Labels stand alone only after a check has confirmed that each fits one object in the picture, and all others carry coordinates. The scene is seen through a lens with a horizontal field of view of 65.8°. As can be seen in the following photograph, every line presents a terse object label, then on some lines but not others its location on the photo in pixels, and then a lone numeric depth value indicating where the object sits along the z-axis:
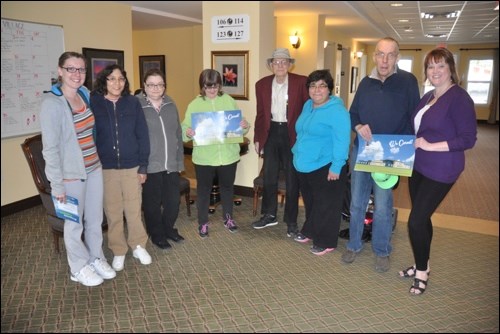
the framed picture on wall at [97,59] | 4.77
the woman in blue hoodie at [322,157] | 2.86
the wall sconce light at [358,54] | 11.79
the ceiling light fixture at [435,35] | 11.12
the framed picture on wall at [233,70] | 4.38
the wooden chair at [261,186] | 3.80
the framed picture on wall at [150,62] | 8.23
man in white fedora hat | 3.36
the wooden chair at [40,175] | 2.85
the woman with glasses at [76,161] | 2.31
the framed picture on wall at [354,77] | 11.45
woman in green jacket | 3.26
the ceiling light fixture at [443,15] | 7.30
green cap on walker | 2.73
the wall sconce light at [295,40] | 6.91
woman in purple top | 2.31
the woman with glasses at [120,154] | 2.61
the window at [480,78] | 13.70
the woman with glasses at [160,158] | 2.91
